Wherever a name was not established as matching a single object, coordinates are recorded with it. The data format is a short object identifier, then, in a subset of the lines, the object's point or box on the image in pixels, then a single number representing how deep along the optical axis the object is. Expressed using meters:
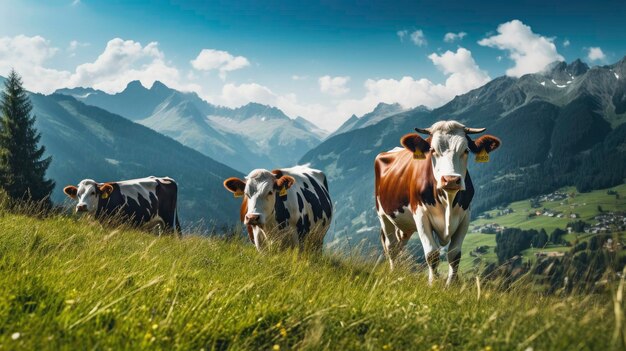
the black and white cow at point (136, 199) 16.06
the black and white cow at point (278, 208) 9.11
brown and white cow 7.01
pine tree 43.66
